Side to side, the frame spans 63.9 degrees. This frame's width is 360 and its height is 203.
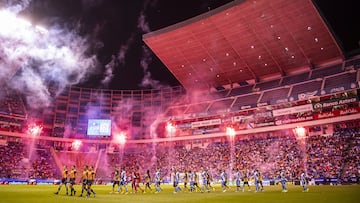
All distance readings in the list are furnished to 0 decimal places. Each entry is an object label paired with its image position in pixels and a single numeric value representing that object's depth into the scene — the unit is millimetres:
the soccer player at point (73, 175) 22056
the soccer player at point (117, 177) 25781
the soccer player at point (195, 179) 26828
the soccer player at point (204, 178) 26867
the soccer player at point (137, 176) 26453
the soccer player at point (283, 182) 24941
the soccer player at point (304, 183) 25162
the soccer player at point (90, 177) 20625
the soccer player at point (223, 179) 27109
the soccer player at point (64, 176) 21956
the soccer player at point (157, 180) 26500
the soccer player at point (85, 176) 20836
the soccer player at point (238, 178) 27806
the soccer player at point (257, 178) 27031
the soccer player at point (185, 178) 27656
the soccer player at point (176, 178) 25773
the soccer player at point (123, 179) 26312
